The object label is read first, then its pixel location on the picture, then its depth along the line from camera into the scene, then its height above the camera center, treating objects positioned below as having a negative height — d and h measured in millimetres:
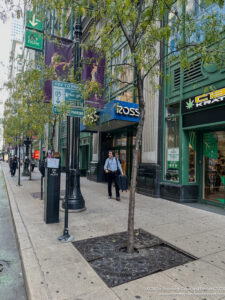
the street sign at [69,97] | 4199 +1198
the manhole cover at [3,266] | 3316 -1828
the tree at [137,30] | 3621 +2386
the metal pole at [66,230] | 4148 -1507
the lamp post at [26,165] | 18555 -924
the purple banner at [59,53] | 6791 +3320
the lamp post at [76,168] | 6359 -392
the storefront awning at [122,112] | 8734 +1898
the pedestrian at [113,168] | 8289 -475
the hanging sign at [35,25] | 6802 +4304
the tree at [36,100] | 7315 +2157
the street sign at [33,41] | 7727 +4297
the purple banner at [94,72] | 5379 +2336
